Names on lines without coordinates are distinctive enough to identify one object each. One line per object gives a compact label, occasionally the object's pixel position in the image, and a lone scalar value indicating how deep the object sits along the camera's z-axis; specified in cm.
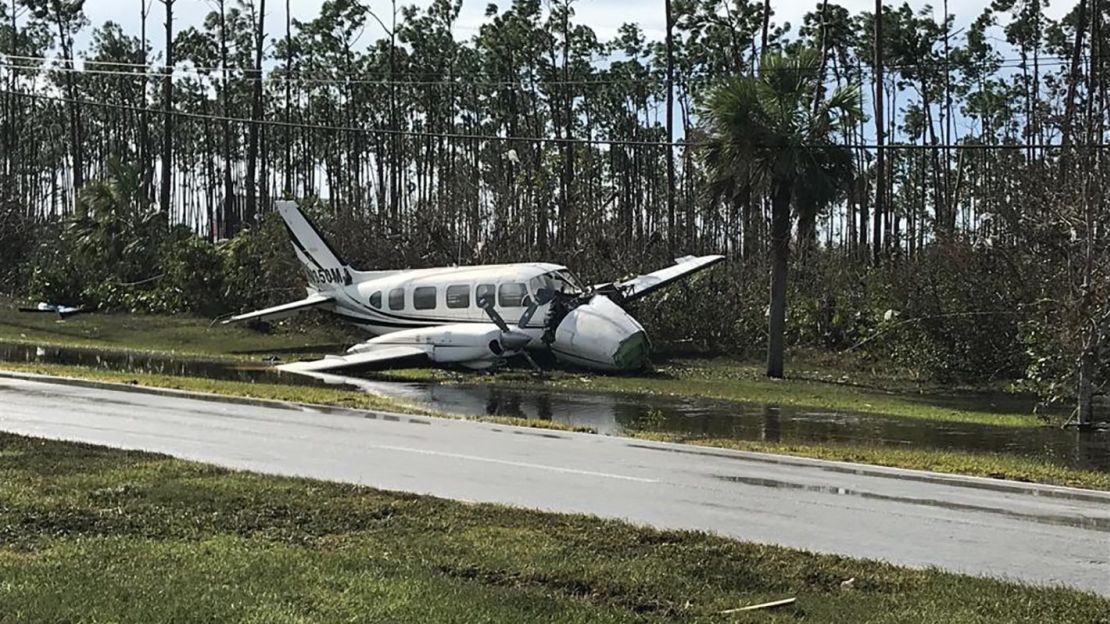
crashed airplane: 2791
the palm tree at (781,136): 2616
